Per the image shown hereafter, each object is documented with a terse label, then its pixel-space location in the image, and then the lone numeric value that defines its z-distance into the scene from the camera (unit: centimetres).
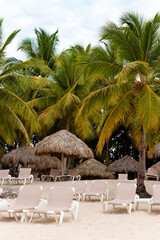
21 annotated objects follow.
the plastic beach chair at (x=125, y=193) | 856
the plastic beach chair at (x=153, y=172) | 1805
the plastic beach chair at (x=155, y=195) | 842
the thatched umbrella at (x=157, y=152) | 1883
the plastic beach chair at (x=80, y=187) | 1034
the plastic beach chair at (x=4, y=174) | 1588
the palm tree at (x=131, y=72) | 1105
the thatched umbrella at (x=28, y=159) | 1805
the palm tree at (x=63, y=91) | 1859
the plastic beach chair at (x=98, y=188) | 1039
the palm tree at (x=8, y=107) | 1407
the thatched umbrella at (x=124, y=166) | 1931
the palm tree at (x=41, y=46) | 2250
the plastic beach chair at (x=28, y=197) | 726
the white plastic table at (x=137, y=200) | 856
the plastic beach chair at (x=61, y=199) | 709
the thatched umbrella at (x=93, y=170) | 1878
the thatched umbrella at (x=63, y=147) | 1583
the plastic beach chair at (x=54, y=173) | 1730
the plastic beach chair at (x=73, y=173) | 1737
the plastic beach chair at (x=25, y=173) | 1568
